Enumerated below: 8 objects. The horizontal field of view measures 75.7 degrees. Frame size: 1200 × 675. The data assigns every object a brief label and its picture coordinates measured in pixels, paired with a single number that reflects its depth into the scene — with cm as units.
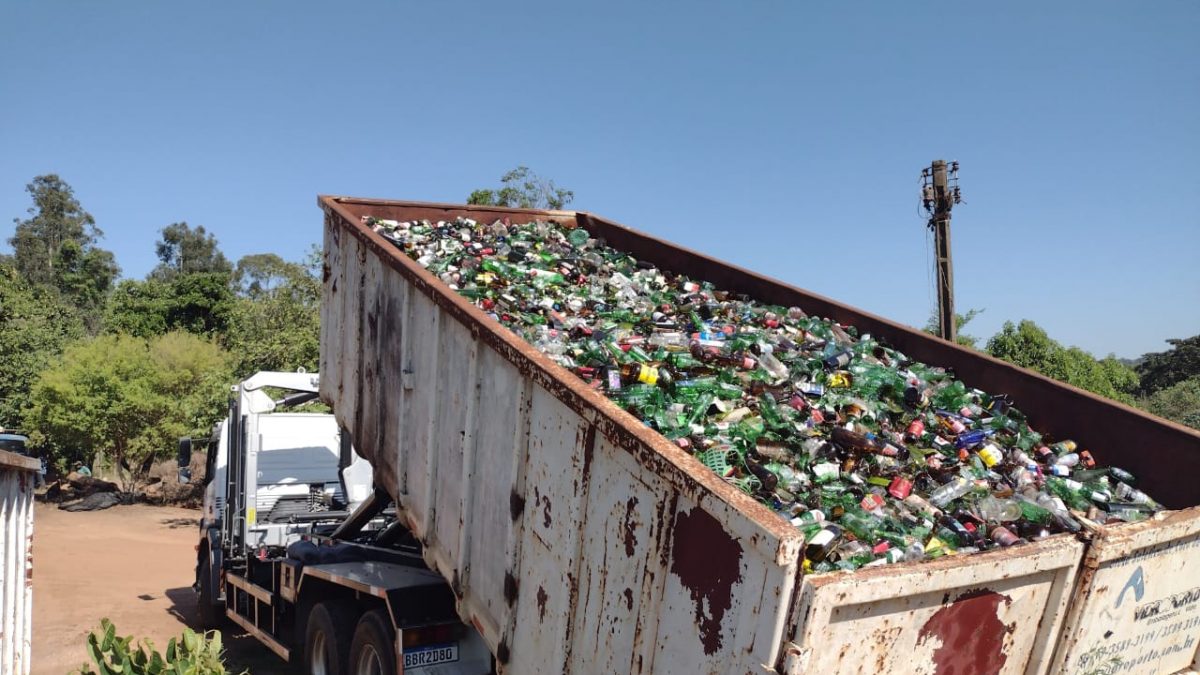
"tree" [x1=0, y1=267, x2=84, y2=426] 1888
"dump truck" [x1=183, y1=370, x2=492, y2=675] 387
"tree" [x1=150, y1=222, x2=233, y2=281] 4970
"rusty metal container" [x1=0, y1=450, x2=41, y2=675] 346
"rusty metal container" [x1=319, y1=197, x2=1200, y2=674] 195
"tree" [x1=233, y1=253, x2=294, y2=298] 5066
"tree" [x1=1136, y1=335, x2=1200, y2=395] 2716
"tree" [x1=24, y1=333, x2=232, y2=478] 1742
